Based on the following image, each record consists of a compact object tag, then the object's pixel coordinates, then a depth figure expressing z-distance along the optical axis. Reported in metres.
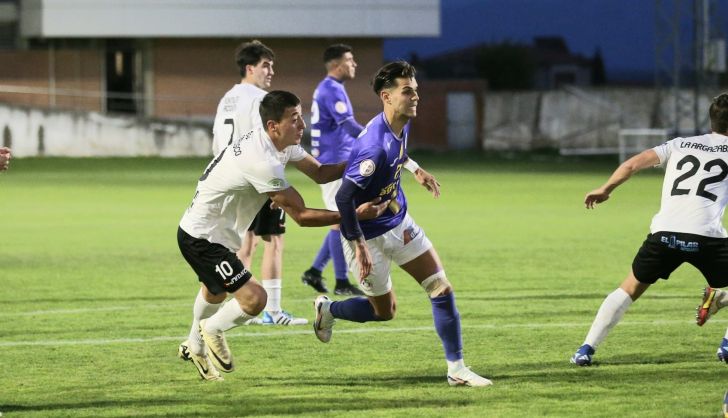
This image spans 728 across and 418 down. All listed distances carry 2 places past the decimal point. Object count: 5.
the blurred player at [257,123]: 21.72
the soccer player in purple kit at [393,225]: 15.59
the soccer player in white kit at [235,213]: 15.88
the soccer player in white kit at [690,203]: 16.55
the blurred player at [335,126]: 25.36
